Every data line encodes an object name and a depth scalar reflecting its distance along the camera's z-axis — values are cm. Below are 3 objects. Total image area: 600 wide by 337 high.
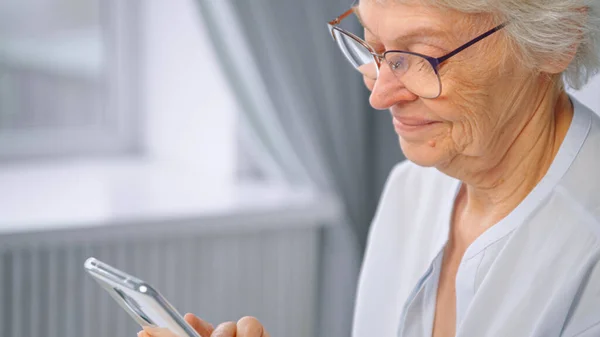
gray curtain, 252
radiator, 235
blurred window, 293
